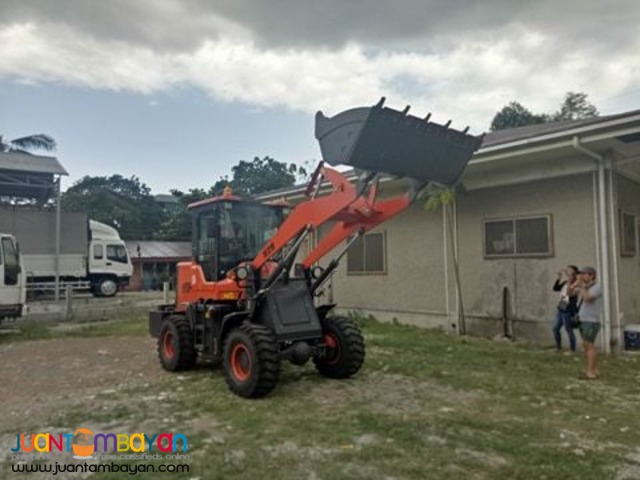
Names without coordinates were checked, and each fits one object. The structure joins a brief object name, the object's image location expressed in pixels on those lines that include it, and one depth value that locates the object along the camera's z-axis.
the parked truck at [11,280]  11.08
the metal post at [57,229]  18.22
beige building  8.77
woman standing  8.44
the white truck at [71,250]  20.94
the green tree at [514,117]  29.22
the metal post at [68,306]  14.64
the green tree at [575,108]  28.70
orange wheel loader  5.27
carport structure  20.56
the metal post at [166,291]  16.35
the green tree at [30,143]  28.89
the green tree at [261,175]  44.47
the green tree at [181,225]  39.88
